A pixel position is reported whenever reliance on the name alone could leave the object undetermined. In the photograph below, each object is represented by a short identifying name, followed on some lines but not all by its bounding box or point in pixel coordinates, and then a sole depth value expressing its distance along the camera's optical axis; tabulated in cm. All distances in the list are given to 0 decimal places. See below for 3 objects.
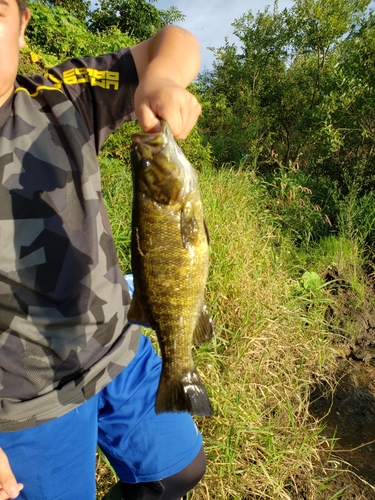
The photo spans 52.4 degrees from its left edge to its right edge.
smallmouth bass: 52
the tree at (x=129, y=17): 614
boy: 56
